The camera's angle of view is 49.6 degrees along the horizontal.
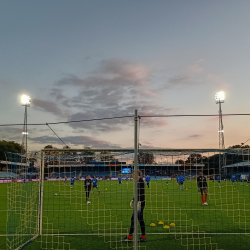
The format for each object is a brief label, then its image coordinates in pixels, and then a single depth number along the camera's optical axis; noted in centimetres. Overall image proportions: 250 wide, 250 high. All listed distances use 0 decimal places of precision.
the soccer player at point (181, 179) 1543
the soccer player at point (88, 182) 1525
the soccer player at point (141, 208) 743
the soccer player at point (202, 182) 1417
